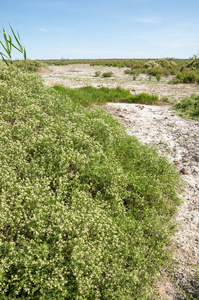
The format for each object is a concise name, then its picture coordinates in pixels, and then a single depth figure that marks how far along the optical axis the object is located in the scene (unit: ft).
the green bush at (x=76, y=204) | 10.30
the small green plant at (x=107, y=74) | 95.20
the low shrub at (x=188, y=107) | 40.62
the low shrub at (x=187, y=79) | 75.82
